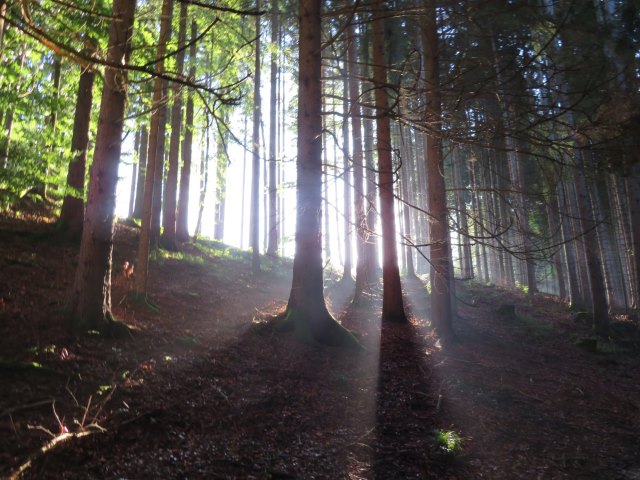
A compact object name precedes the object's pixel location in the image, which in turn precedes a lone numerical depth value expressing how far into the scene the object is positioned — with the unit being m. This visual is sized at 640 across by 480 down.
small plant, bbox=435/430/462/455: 4.39
